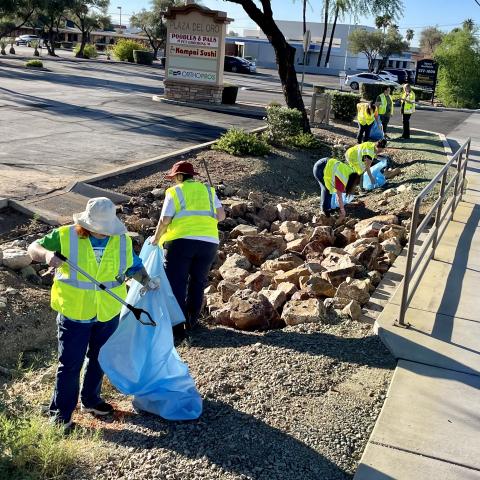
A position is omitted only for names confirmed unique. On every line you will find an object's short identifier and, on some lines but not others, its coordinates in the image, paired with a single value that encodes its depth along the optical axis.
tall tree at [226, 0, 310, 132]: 18.69
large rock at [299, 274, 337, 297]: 6.81
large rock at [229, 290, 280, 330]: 6.20
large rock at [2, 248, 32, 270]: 7.48
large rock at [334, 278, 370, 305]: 6.52
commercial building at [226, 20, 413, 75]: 76.38
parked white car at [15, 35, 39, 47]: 70.32
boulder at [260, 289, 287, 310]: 6.71
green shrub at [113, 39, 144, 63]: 53.16
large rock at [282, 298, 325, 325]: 6.12
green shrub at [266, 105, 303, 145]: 16.38
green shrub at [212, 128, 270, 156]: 14.48
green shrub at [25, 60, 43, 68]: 35.40
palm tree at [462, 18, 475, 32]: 39.91
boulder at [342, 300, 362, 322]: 6.10
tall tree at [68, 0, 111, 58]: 55.16
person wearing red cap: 5.97
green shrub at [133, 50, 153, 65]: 51.72
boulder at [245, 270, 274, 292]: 7.58
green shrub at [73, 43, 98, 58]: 54.41
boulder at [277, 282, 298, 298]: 7.02
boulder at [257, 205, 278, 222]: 11.15
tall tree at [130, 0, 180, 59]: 66.56
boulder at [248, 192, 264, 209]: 11.44
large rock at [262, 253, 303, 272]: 8.19
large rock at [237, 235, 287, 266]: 9.04
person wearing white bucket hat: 4.29
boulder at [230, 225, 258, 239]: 9.87
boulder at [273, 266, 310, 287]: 7.38
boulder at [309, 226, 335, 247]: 9.18
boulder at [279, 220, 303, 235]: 10.04
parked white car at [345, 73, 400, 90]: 45.16
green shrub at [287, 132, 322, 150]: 16.31
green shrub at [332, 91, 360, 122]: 21.95
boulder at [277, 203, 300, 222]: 11.06
